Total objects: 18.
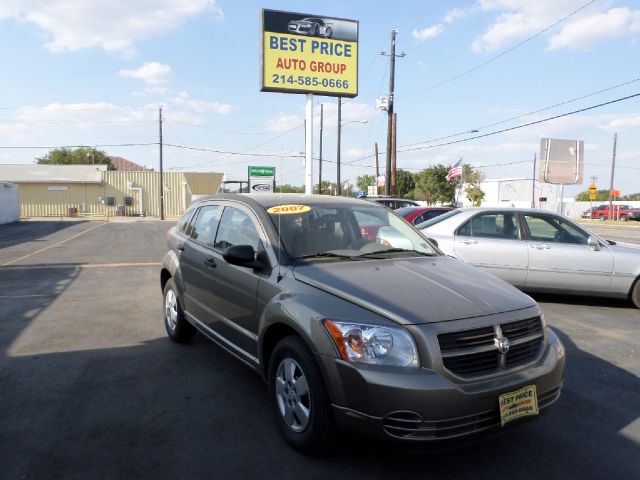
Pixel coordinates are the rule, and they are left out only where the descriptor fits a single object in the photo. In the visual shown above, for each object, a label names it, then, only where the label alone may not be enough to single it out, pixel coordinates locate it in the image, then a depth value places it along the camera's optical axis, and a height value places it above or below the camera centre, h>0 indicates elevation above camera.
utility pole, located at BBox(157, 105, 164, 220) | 45.06 +0.85
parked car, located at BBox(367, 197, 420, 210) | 15.76 -0.23
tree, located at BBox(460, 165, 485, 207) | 67.31 +1.68
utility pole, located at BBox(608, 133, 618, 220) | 50.17 +2.82
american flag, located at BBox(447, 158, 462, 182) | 34.59 +1.64
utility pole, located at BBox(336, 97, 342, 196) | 40.48 +3.30
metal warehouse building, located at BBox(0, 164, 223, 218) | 48.88 +0.21
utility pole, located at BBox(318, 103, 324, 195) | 46.13 +7.08
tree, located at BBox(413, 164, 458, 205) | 68.38 +1.29
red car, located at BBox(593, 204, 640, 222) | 50.50 -1.51
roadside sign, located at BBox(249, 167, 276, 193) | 33.66 +1.05
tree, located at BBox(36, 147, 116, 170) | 81.94 +5.50
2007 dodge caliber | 2.71 -0.82
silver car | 7.39 -0.83
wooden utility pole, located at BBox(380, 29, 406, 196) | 26.78 +4.47
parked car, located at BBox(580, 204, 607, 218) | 55.54 -1.73
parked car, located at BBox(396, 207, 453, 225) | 11.10 -0.40
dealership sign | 17.70 +5.06
